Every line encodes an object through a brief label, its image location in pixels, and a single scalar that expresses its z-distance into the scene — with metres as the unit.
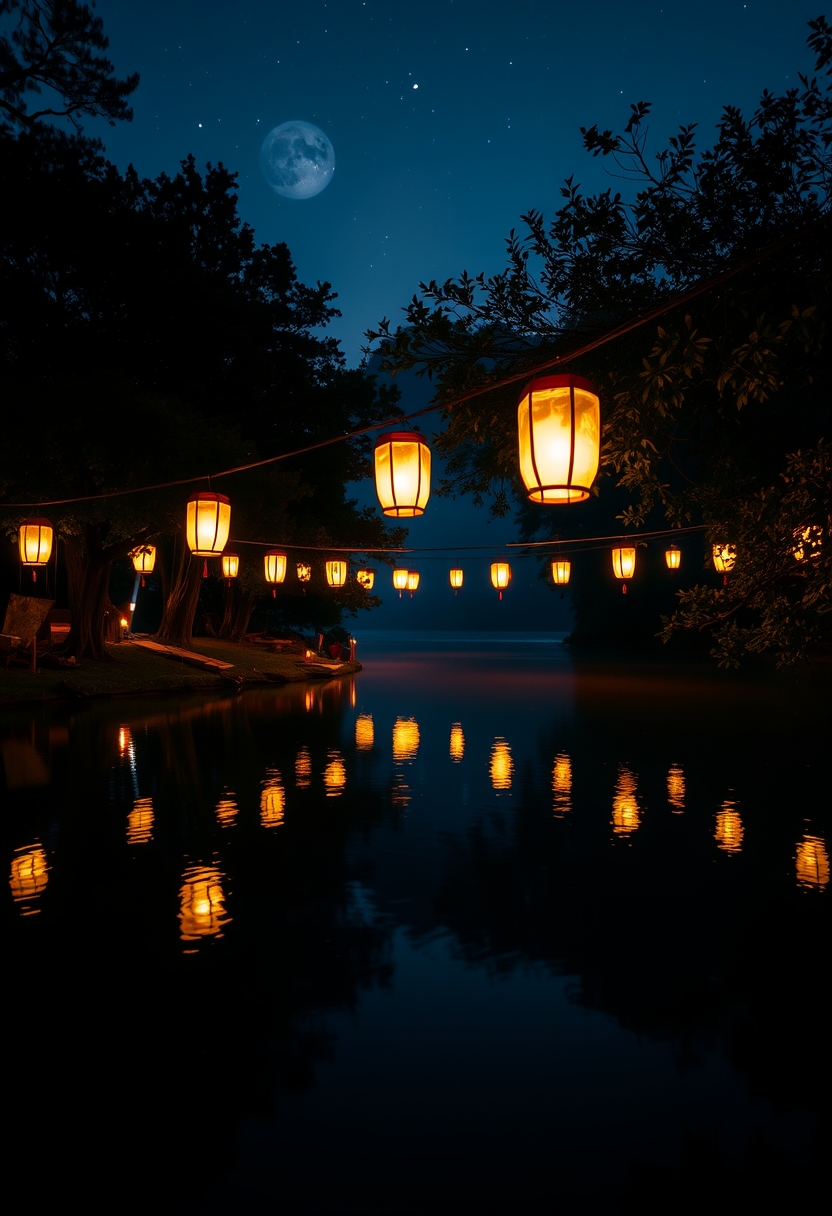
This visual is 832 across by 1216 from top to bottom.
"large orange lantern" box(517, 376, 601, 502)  6.04
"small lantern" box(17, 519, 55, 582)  16.19
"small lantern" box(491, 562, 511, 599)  25.26
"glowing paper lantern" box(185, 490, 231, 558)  14.58
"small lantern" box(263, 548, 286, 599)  22.23
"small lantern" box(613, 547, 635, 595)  20.23
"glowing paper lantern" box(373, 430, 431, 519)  9.01
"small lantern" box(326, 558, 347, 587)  25.23
